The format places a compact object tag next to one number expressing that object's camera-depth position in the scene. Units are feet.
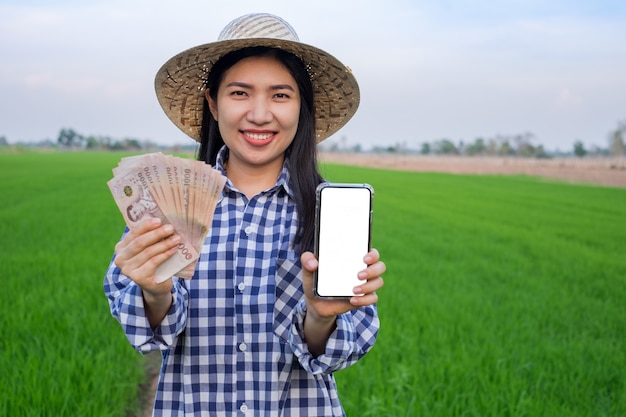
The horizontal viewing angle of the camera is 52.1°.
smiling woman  5.21
